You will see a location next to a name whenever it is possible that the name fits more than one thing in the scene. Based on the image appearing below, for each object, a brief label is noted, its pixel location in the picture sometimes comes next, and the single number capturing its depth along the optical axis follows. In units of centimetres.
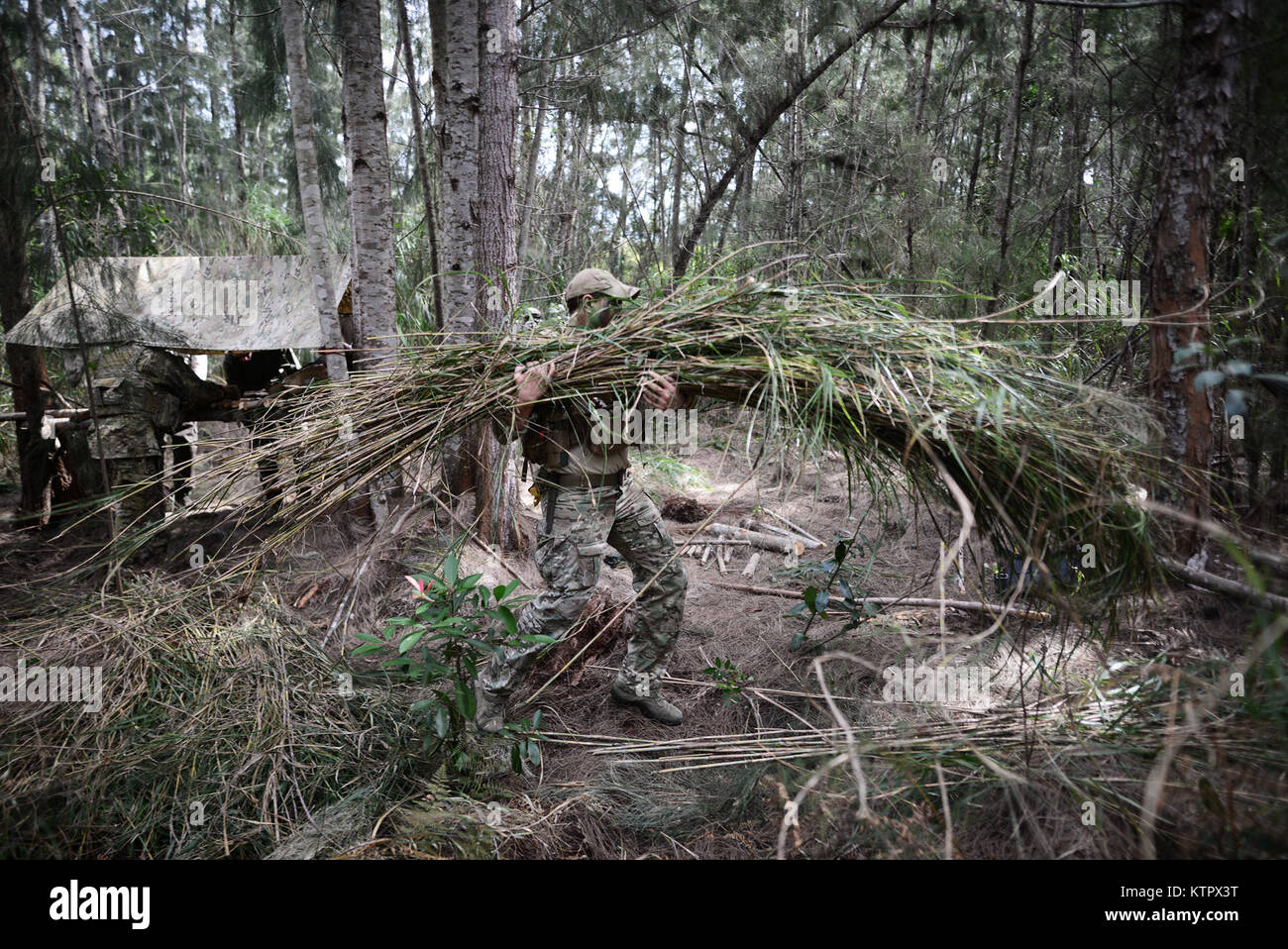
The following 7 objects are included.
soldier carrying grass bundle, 266
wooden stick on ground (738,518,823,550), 492
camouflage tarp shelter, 485
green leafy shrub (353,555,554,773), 228
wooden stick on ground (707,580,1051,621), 288
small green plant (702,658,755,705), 288
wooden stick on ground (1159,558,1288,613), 280
